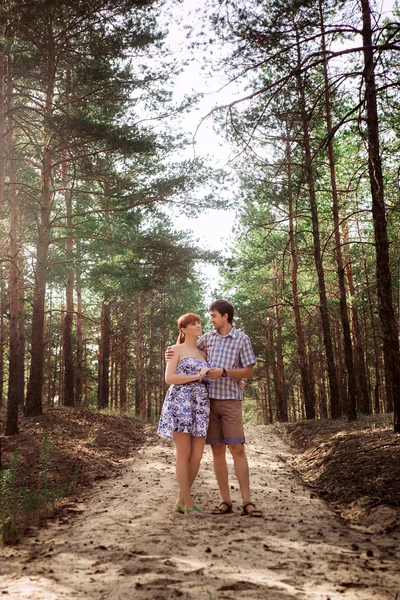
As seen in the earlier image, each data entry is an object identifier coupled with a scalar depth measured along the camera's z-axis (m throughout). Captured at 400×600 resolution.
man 5.54
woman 5.55
